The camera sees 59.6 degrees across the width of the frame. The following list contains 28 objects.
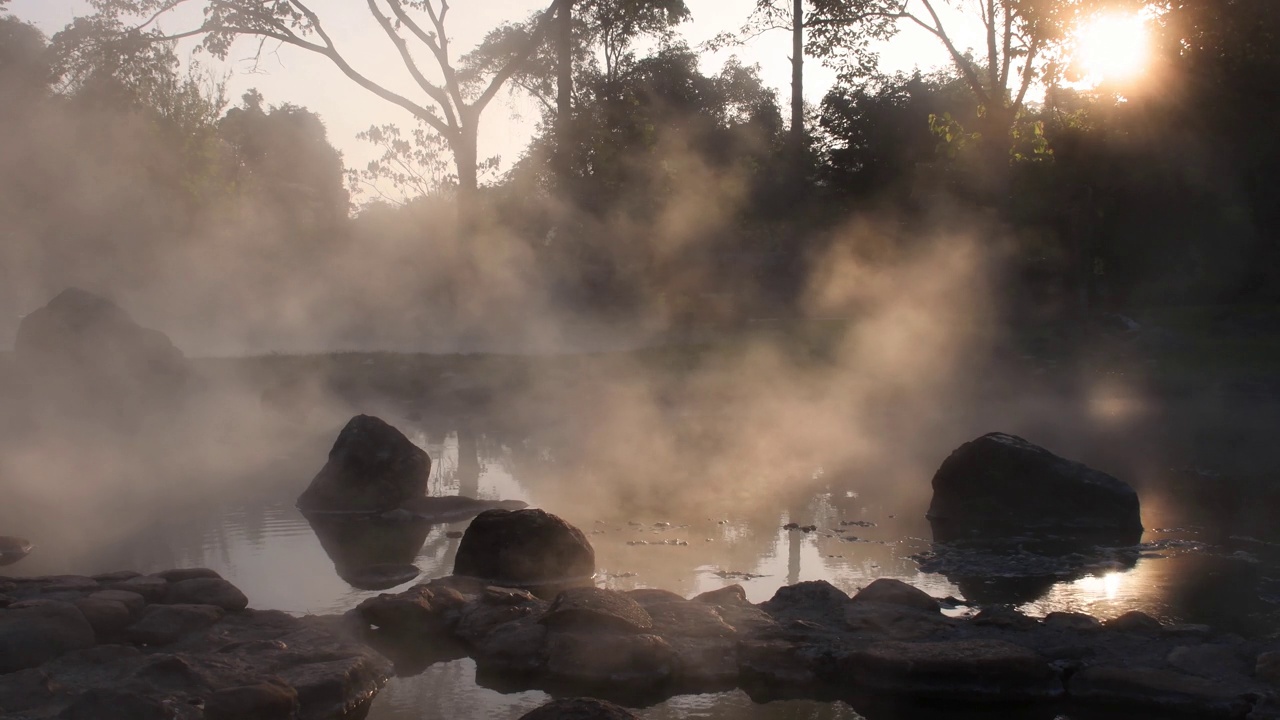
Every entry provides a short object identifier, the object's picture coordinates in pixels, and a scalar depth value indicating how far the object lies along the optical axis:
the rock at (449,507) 9.74
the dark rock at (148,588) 6.32
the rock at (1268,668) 5.17
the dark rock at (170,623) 5.78
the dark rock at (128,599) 5.97
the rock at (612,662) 5.57
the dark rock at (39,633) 5.31
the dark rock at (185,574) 6.62
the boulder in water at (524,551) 7.36
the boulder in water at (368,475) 9.94
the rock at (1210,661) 5.32
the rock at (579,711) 4.48
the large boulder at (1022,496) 8.91
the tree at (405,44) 22.70
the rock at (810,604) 6.27
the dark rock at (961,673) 5.31
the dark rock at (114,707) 4.58
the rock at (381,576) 7.32
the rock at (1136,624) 5.95
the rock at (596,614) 5.87
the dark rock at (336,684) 5.09
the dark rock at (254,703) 4.78
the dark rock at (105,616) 5.77
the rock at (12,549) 8.11
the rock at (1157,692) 5.04
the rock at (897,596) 6.41
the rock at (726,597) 6.46
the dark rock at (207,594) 6.27
